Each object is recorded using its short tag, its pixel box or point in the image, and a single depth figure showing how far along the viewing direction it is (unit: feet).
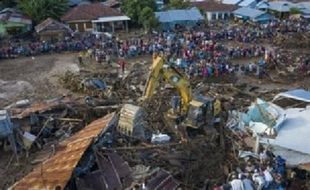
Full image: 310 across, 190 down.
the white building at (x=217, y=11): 148.46
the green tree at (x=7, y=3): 140.39
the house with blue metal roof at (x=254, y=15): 138.31
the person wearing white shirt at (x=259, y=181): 45.68
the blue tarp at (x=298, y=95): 66.03
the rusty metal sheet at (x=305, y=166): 50.59
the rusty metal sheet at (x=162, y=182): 46.52
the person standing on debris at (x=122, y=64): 93.30
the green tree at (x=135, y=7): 130.41
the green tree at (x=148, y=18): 124.77
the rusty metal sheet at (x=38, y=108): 65.05
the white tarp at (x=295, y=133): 52.34
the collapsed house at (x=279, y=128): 52.24
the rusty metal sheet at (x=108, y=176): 47.16
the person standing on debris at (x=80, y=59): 99.86
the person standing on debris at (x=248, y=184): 45.01
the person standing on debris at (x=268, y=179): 46.11
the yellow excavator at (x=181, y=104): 58.23
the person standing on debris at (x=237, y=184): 44.52
